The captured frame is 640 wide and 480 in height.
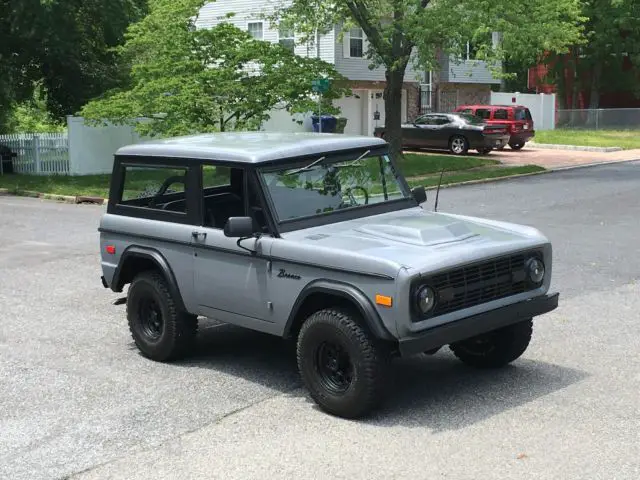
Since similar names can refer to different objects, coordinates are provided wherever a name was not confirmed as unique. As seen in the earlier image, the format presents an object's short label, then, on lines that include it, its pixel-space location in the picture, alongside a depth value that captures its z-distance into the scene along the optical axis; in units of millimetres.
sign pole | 23281
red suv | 35312
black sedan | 33031
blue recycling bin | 31156
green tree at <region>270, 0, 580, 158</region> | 24422
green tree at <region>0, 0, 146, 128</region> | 26172
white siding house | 38656
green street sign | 24172
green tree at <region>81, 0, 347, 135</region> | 23844
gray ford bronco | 6035
